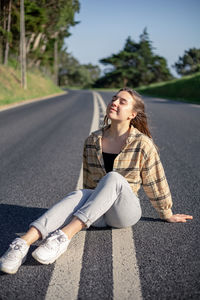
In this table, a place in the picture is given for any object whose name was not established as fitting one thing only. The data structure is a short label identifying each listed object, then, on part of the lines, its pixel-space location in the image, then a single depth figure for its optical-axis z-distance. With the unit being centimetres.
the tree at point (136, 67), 8326
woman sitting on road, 272
